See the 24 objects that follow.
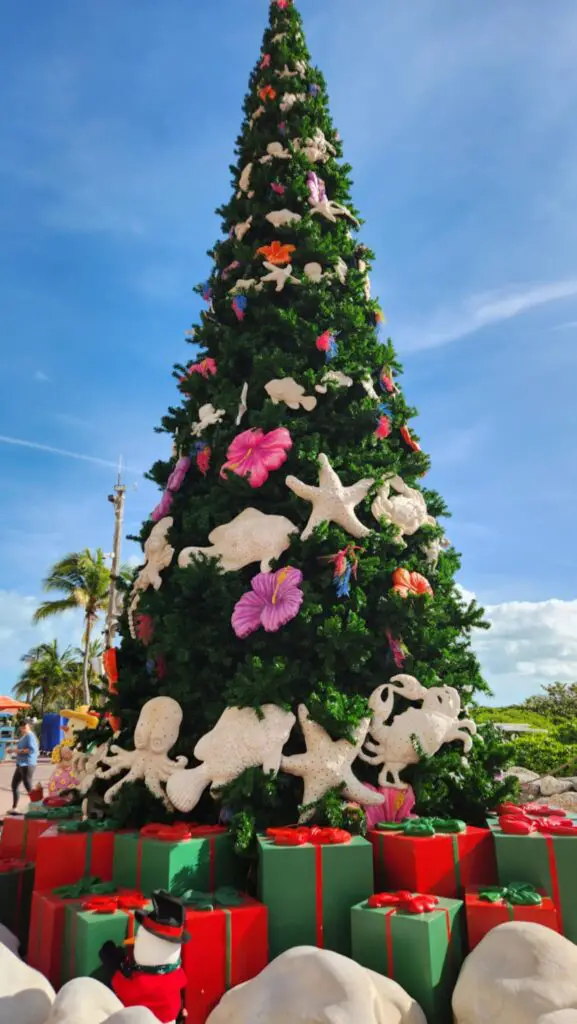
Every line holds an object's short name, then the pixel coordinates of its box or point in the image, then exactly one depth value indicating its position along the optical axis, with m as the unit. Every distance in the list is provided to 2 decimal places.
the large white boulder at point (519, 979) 2.89
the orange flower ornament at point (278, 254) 6.29
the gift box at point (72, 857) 4.18
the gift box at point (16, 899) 4.73
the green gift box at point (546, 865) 3.84
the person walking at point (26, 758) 10.49
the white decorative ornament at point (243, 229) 6.73
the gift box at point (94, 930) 3.29
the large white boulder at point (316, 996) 2.80
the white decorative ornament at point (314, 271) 6.30
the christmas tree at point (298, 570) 4.48
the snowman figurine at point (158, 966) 3.01
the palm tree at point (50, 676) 40.12
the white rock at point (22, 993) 2.99
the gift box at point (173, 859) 3.84
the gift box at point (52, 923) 3.60
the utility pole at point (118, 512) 19.63
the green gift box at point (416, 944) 3.28
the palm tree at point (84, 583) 28.72
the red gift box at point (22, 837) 5.20
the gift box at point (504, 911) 3.53
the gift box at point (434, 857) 3.87
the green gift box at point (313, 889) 3.65
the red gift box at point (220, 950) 3.33
